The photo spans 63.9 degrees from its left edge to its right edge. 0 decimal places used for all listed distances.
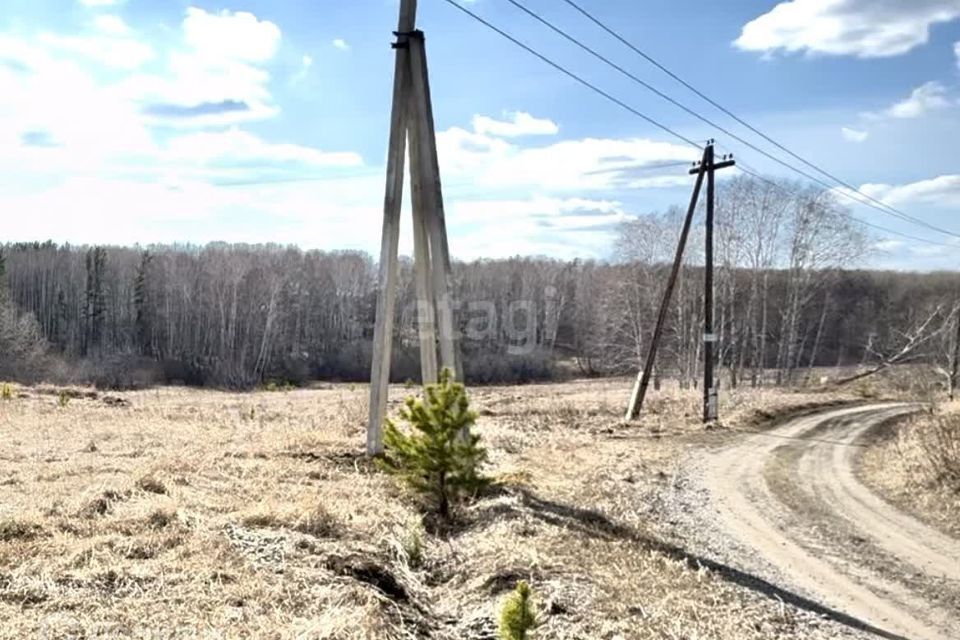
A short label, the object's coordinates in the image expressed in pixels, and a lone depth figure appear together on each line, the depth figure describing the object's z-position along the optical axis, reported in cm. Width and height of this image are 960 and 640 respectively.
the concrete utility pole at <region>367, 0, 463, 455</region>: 1057
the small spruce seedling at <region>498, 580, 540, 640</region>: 367
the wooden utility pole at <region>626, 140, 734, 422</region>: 1917
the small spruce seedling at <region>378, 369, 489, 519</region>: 794
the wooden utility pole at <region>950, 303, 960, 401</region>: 2959
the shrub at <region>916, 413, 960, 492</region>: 1071
